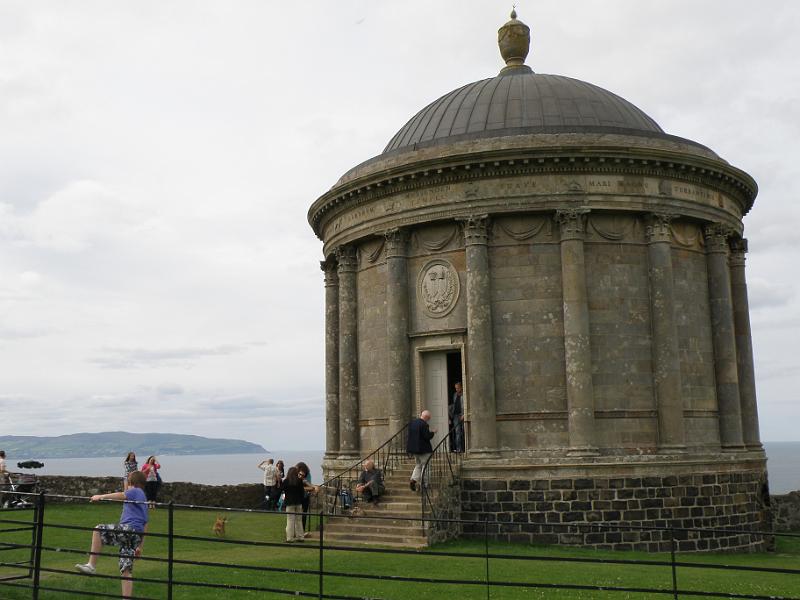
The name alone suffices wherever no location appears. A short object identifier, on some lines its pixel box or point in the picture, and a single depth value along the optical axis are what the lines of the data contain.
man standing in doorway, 21.27
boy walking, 9.94
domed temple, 19.91
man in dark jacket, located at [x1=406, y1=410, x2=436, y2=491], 18.11
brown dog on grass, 18.92
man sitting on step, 18.86
